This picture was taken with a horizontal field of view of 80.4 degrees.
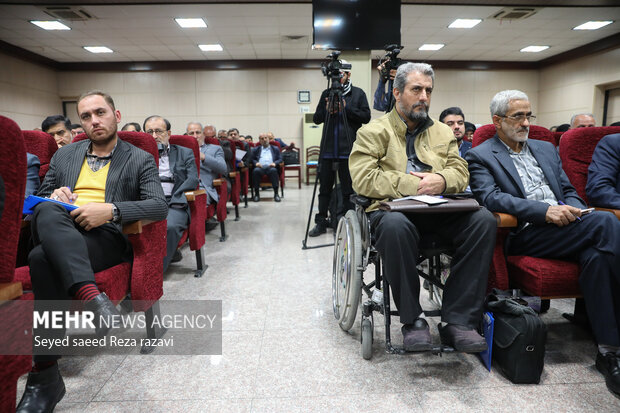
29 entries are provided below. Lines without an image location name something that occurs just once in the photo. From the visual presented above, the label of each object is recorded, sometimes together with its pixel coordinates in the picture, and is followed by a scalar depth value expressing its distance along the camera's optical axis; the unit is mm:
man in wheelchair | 1410
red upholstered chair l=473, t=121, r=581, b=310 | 1434
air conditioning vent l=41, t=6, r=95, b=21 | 5664
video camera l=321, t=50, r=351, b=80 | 2688
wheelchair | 1495
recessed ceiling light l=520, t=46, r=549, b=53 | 8383
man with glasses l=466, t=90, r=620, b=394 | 1387
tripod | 2795
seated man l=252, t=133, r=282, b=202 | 6406
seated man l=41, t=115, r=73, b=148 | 2715
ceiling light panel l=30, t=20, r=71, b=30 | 6285
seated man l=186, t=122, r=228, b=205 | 3400
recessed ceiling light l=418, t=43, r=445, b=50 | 8156
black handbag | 1340
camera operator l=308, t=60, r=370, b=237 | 3307
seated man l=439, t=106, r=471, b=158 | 2807
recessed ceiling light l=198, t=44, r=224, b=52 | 7898
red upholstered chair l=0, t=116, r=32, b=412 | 801
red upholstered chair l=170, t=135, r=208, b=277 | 2529
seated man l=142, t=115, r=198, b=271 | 2500
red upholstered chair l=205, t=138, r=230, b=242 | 3412
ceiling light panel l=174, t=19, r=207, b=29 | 6395
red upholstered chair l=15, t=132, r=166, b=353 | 1411
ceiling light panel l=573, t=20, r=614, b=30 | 6863
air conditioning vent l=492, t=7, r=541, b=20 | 6052
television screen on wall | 4418
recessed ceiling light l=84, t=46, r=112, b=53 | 7840
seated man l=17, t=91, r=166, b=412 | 1265
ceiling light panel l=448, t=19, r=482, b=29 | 6629
